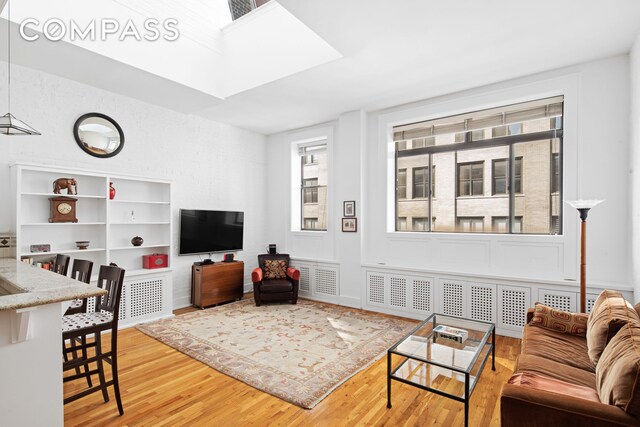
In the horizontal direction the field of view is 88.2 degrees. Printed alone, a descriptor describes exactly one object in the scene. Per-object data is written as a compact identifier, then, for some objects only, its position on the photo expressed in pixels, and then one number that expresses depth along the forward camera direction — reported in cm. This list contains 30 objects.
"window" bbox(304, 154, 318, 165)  632
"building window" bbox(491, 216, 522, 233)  424
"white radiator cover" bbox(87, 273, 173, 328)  422
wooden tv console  505
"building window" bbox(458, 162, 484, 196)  460
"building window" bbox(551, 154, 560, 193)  397
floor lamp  307
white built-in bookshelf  370
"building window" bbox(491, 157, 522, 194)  423
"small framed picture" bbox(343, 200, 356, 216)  522
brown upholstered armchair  514
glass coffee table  230
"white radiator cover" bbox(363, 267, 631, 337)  377
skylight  414
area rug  286
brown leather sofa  142
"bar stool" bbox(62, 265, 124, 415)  221
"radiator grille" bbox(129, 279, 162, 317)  432
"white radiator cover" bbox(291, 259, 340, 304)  546
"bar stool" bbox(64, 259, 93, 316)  260
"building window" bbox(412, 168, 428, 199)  501
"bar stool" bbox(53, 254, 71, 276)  292
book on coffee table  279
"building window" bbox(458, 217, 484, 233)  452
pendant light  243
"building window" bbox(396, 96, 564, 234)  405
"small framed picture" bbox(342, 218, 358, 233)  518
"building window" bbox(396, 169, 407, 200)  519
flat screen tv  509
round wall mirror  410
